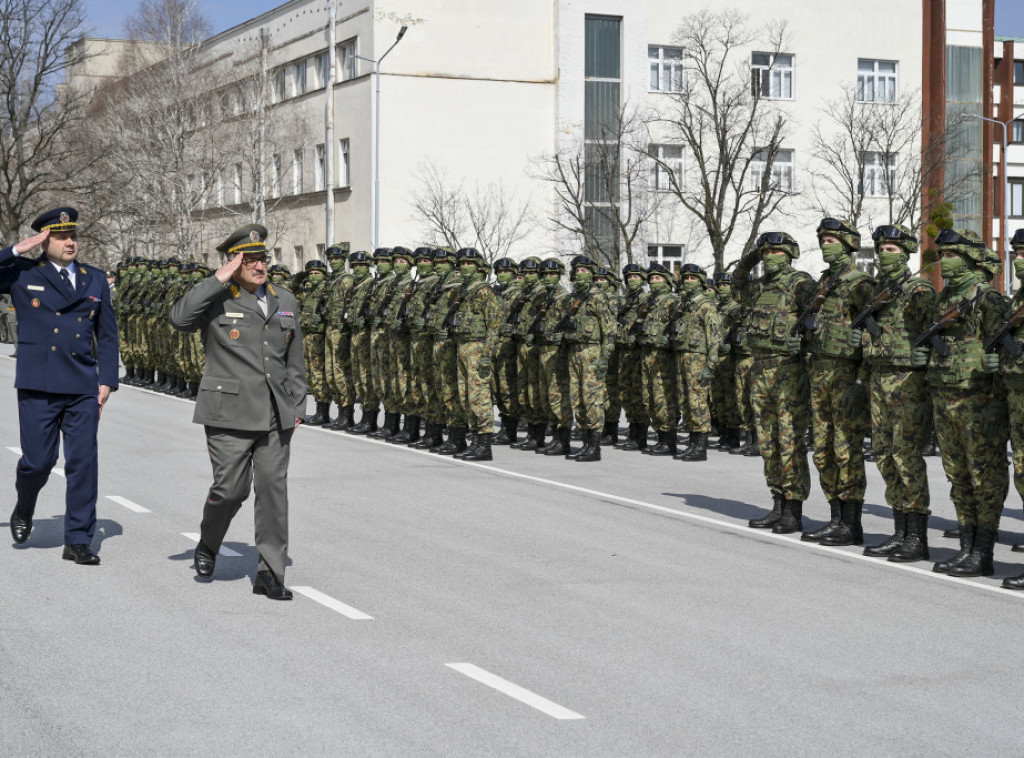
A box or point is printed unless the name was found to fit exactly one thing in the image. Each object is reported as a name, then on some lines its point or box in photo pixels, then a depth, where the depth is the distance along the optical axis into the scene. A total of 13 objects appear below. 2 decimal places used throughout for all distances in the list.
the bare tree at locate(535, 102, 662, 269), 47.56
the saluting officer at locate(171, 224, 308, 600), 8.27
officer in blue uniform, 9.19
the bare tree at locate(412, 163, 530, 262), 46.44
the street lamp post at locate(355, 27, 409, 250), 44.69
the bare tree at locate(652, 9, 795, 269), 46.72
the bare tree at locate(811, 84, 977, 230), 48.59
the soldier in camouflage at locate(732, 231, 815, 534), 11.04
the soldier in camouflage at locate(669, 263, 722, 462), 17.00
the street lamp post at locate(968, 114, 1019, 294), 47.61
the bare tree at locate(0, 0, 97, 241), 56.84
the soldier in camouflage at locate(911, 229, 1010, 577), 9.36
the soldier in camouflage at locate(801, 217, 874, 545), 10.47
